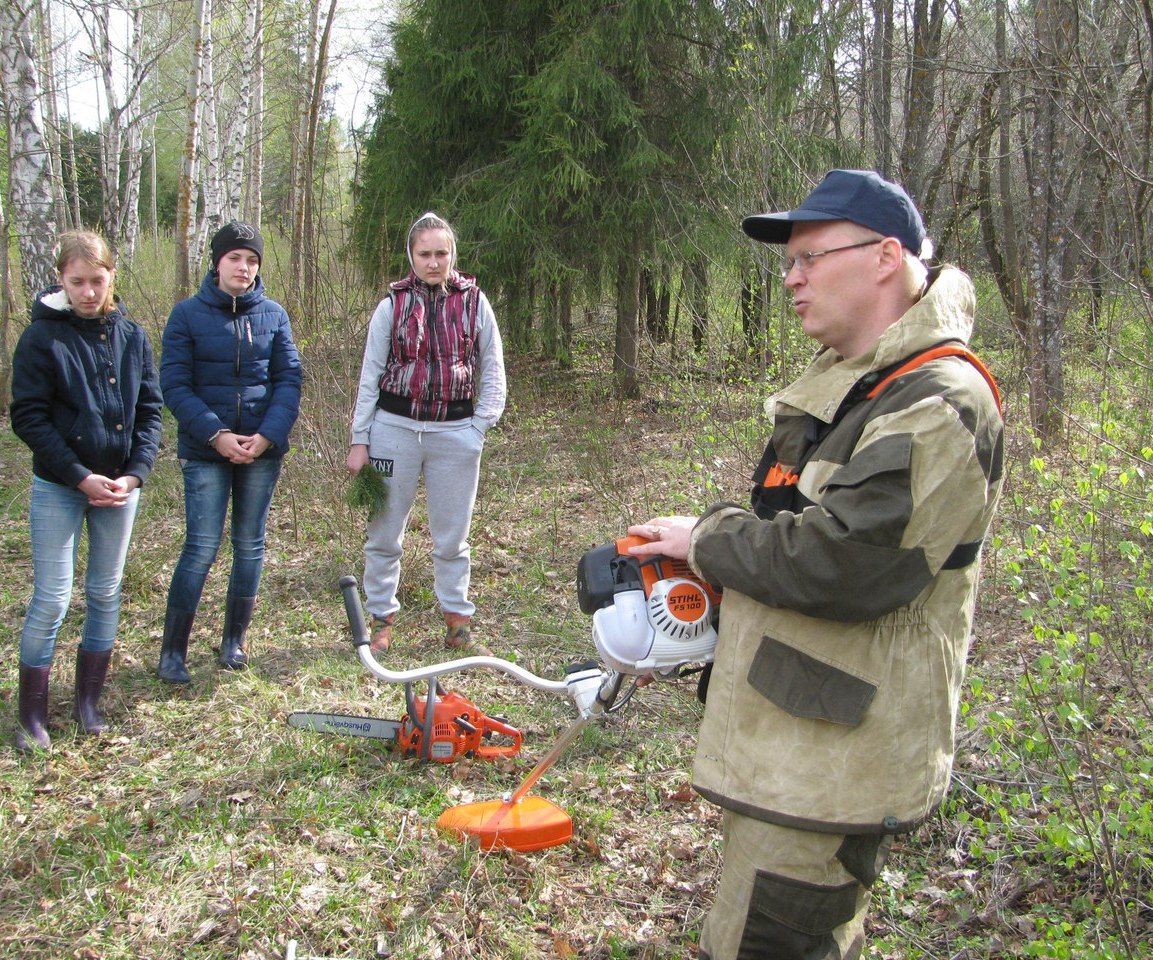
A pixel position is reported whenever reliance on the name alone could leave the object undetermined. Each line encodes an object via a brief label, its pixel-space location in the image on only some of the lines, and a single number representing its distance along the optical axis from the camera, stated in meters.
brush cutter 2.08
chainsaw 3.95
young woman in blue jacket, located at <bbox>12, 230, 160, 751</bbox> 3.88
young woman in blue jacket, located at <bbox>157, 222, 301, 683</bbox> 4.50
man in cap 1.71
